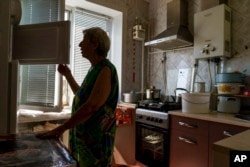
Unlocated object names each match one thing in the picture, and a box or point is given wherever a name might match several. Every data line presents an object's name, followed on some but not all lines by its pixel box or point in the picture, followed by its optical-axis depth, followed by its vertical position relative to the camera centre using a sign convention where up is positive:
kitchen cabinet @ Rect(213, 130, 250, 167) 0.65 -0.21
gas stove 2.13 -0.31
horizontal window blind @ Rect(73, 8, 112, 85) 2.77 +0.79
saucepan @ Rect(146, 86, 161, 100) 2.67 -0.11
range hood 2.36 +0.71
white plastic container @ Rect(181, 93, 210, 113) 1.92 -0.16
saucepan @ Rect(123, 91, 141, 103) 2.67 -0.16
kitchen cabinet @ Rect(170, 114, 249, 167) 1.64 -0.49
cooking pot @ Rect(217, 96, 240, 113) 1.96 -0.18
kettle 2.42 -0.15
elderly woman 0.98 -0.14
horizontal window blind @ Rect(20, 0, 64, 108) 1.92 +0.11
